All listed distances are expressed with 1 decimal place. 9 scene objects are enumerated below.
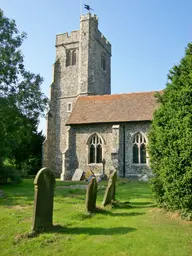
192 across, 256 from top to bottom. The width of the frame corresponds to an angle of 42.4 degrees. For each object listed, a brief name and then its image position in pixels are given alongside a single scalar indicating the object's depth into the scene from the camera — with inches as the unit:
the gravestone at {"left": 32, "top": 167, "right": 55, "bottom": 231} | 224.5
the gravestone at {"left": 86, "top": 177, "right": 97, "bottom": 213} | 284.4
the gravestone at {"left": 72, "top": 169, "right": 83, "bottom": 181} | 772.0
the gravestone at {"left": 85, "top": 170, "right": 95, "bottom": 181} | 750.3
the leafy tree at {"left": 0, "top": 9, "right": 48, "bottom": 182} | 587.8
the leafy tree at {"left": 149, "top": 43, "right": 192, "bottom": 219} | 246.2
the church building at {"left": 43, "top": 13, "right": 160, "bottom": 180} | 798.5
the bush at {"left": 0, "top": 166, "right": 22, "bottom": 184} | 579.1
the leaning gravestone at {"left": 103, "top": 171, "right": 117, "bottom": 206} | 324.2
